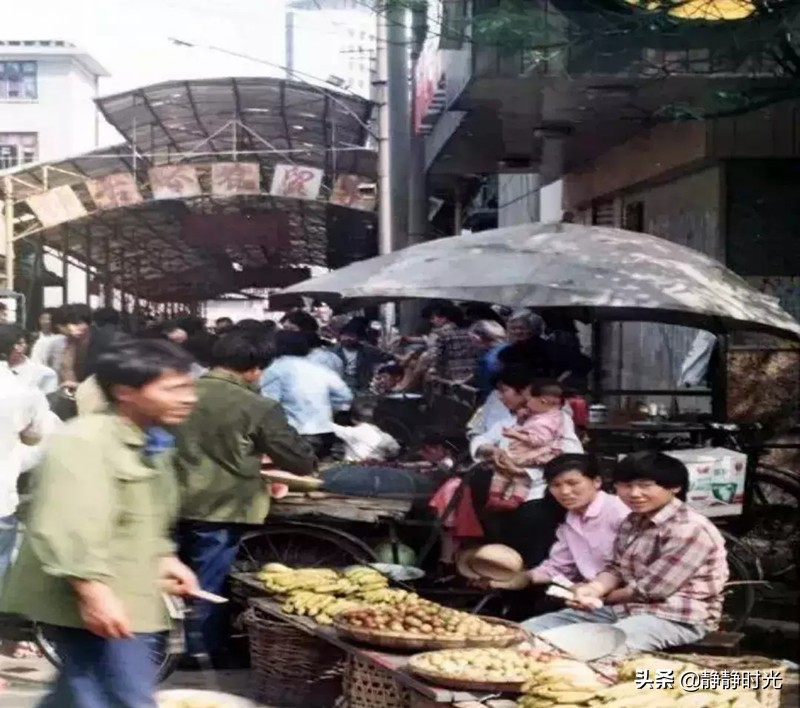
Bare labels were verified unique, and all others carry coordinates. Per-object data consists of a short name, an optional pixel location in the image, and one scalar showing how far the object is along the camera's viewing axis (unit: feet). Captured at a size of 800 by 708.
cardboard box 20.62
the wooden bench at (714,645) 16.57
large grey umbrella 20.92
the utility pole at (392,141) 37.47
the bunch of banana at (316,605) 17.78
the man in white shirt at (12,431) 18.02
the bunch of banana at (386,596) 18.01
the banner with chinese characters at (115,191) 38.29
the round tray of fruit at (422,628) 15.88
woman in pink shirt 17.98
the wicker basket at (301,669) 17.88
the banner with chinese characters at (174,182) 39.88
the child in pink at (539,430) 19.56
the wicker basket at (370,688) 15.70
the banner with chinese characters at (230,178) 41.34
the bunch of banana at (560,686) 14.07
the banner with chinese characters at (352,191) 43.14
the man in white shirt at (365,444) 24.53
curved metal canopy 36.99
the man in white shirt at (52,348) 29.84
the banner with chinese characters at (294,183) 43.27
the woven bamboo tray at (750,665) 14.75
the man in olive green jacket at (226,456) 18.47
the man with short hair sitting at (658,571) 16.42
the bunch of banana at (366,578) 18.90
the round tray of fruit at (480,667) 14.49
